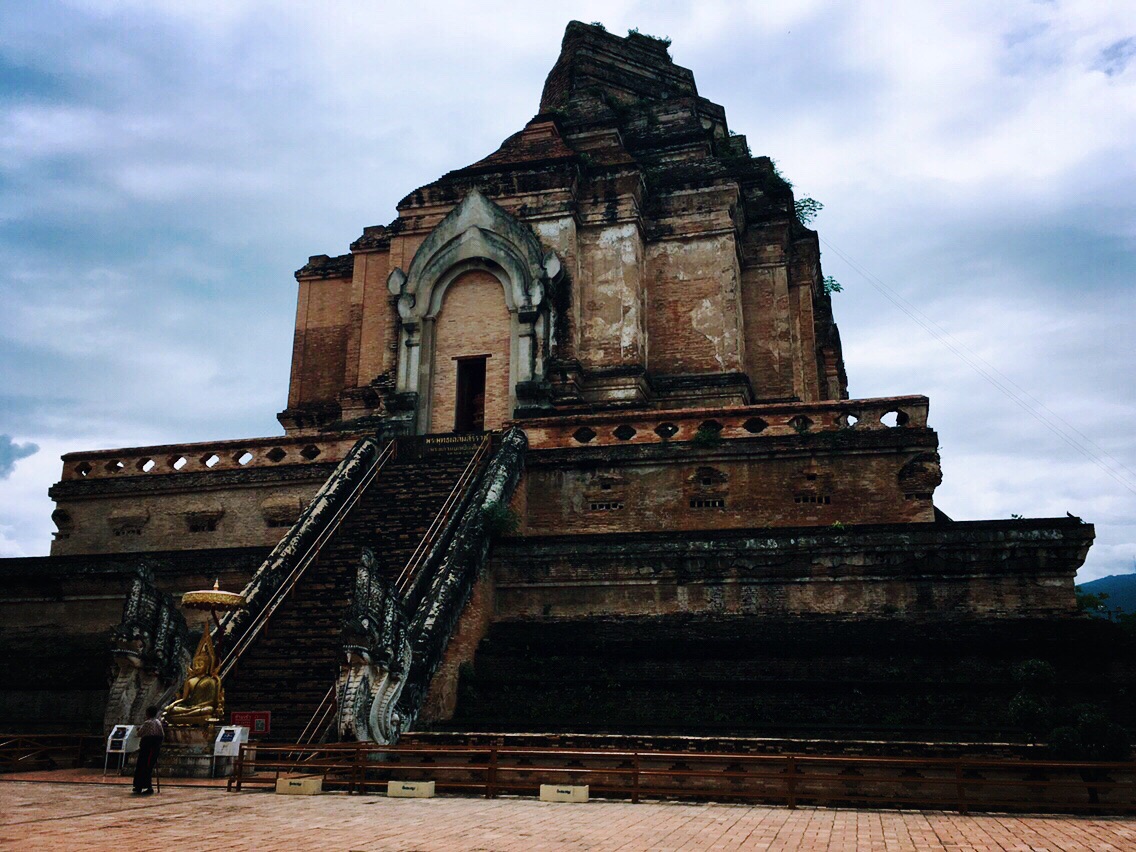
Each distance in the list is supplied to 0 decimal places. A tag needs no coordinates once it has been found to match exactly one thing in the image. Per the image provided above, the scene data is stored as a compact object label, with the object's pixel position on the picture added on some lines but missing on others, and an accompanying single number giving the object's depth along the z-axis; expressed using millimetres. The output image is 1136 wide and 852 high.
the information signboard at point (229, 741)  12383
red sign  13141
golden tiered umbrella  12750
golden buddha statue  12680
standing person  10922
